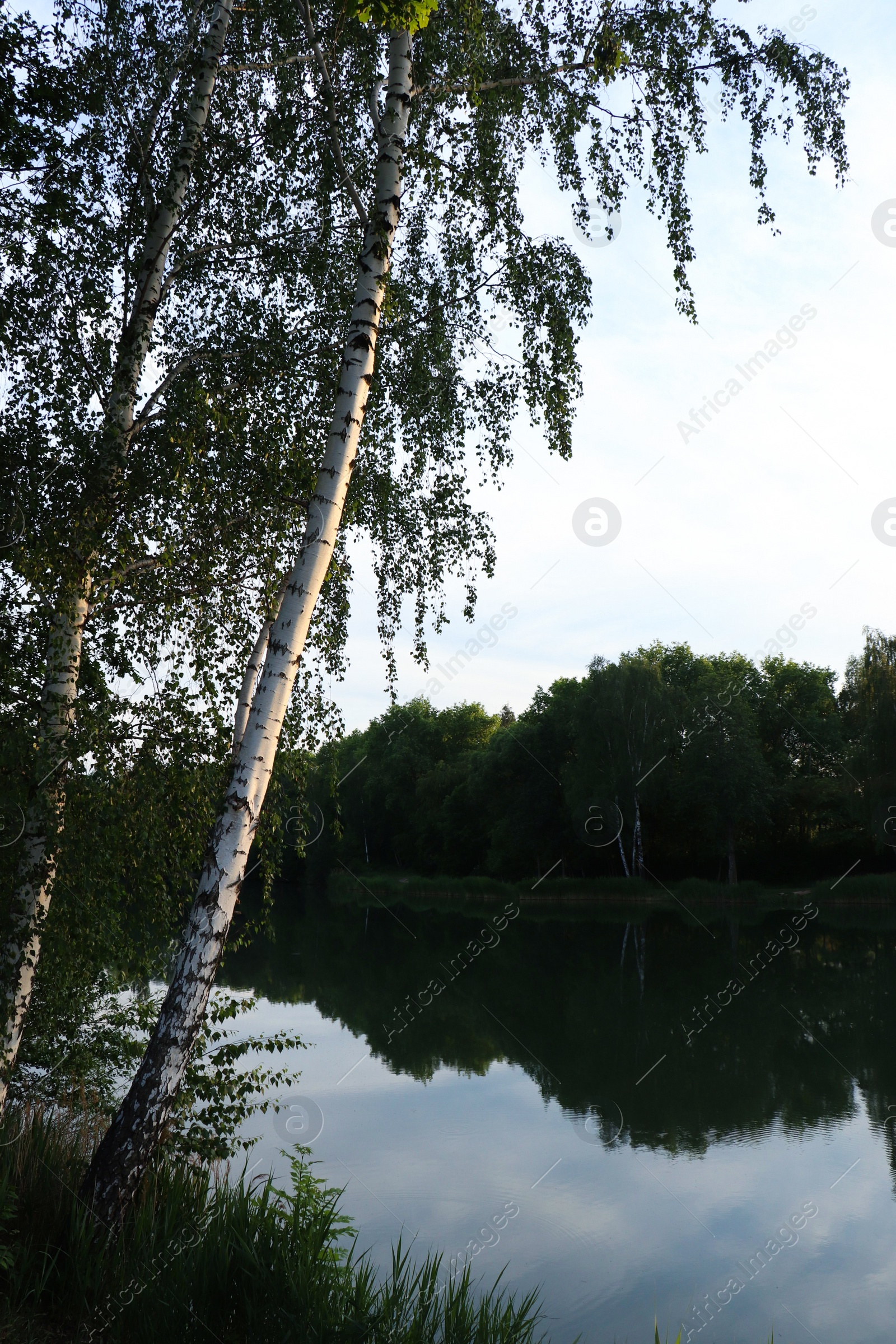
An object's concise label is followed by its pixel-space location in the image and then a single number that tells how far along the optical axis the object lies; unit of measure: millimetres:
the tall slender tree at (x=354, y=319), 4395
